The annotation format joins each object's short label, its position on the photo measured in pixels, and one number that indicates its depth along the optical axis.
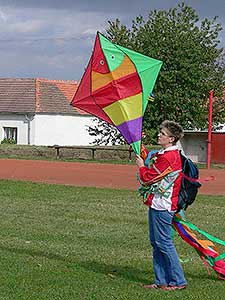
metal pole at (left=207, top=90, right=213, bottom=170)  28.96
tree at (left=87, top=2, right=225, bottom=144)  42.31
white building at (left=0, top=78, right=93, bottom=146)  58.53
